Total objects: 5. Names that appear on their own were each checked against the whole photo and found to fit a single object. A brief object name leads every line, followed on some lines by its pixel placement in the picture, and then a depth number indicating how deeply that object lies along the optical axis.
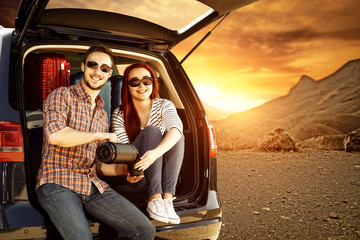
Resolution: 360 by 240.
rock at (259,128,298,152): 11.20
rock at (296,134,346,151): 12.12
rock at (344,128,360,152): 11.25
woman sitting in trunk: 2.37
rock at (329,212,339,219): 4.68
